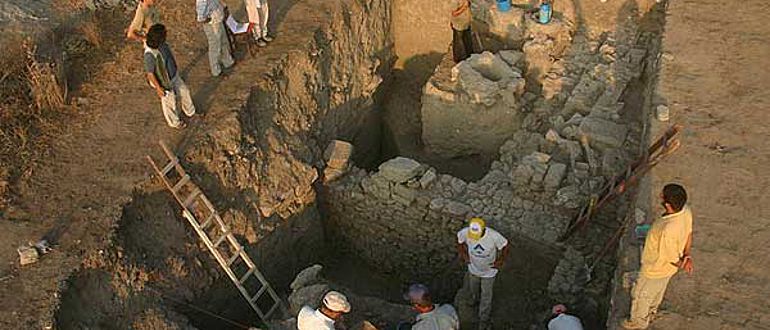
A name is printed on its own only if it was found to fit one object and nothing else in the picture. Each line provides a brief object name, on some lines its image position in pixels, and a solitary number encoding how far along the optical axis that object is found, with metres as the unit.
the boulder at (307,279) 8.62
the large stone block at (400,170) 9.80
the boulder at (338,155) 10.16
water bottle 11.31
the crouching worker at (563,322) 7.28
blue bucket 11.82
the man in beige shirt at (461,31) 11.38
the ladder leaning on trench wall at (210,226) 8.32
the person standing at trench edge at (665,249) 5.65
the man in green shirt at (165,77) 8.11
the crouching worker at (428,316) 7.07
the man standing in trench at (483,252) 7.71
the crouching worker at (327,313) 6.88
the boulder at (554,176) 9.28
